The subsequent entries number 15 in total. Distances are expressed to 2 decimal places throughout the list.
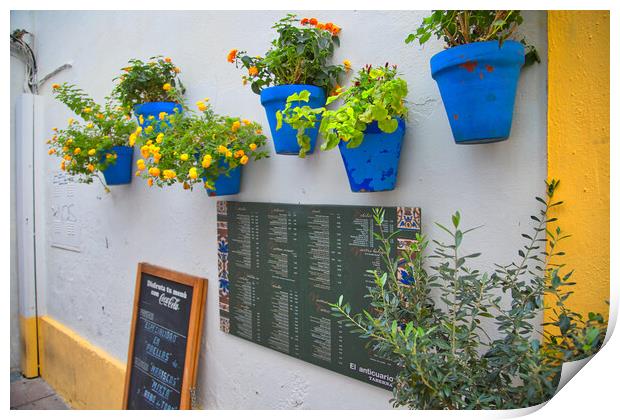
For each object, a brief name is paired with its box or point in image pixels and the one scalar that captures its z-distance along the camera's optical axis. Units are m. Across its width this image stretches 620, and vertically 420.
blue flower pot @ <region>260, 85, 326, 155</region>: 1.57
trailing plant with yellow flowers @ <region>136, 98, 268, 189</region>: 1.77
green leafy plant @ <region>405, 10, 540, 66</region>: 1.12
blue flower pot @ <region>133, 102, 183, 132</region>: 2.24
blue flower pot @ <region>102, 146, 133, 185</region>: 2.71
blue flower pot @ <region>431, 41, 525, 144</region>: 1.10
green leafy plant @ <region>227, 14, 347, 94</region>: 1.59
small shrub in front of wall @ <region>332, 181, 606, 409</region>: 1.00
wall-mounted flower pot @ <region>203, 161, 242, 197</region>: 1.98
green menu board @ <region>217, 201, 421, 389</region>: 1.61
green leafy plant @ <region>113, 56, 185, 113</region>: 2.26
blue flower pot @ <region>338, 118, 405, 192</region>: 1.36
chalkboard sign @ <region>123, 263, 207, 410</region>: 2.32
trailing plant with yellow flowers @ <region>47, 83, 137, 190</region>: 2.47
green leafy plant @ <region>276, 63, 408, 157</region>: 1.27
